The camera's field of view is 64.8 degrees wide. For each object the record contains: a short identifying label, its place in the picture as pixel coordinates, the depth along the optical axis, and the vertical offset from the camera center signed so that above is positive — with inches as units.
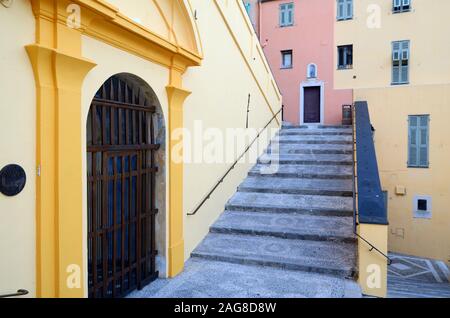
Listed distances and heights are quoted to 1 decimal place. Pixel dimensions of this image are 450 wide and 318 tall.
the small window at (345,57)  555.0 +148.5
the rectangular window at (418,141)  460.8 +12.7
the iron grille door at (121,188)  139.5 -16.3
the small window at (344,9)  550.6 +221.0
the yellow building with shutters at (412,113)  454.3 +49.8
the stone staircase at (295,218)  191.9 -44.1
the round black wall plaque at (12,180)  97.7 -8.2
